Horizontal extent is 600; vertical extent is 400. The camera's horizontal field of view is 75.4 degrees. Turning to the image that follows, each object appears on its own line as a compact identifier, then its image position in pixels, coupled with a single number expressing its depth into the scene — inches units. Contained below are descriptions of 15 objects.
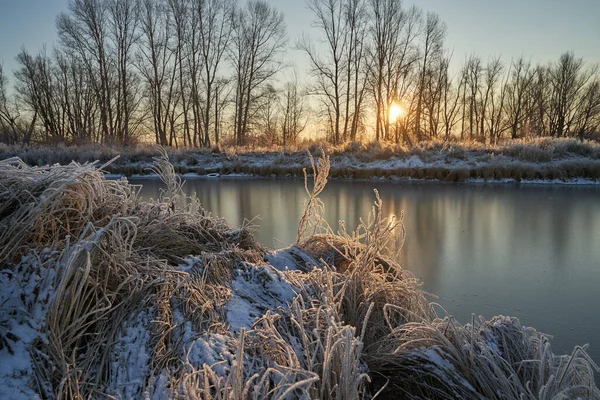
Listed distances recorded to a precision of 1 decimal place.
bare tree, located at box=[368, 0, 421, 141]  863.1
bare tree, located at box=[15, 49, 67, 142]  1100.5
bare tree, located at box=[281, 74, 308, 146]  1425.9
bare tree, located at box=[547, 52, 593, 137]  1218.6
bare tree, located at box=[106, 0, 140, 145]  873.5
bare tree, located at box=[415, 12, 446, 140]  968.3
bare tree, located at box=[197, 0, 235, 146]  896.9
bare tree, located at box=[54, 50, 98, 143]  1110.4
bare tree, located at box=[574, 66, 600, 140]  1211.9
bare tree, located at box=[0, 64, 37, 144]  1061.1
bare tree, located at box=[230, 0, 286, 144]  920.3
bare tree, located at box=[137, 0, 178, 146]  876.6
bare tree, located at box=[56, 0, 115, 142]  867.4
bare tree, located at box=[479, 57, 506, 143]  1292.0
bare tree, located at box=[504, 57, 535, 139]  1222.9
